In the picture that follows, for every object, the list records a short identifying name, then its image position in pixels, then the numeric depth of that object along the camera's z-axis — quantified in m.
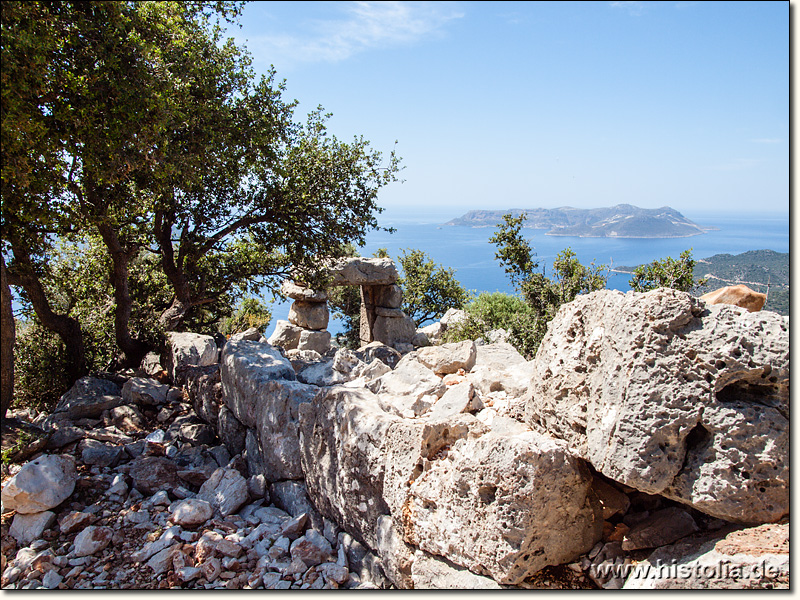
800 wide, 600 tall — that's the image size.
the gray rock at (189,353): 8.64
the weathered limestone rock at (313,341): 20.00
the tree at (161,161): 5.08
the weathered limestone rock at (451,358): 6.07
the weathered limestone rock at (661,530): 3.39
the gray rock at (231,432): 6.90
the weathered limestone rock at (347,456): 4.81
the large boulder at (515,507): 3.54
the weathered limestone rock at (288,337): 20.48
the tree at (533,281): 13.12
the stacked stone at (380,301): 19.84
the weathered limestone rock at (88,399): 7.09
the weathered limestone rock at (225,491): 5.54
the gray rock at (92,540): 4.62
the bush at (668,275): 10.98
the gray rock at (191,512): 5.09
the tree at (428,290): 25.98
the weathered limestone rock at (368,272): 19.50
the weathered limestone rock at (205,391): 7.53
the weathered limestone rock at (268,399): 6.00
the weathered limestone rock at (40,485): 4.89
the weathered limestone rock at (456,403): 4.80
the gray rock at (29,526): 4.73
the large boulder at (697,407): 3.02
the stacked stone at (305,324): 20.27
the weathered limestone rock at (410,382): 5.48
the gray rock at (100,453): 5.96
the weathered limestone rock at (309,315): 20.78
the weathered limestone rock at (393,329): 21.20
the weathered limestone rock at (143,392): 7.65
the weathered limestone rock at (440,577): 3.81
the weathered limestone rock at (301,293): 20.28
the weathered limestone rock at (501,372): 5.25
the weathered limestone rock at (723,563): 2.83
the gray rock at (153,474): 5.67
